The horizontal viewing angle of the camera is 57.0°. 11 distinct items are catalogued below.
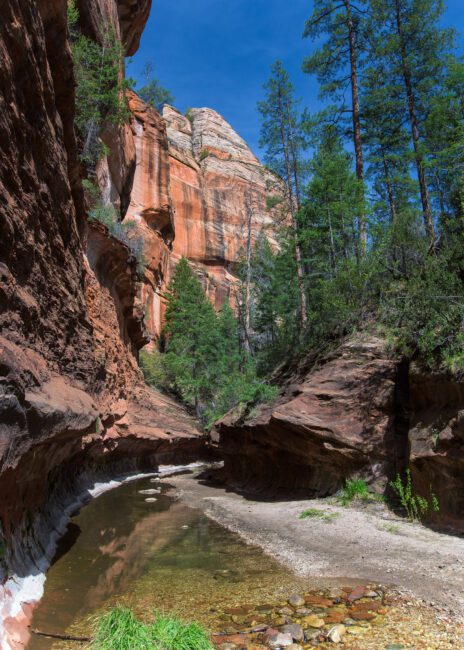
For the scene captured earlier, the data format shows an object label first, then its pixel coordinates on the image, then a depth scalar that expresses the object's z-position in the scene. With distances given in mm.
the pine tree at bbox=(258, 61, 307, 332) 23875
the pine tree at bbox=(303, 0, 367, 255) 19969
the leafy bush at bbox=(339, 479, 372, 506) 12328
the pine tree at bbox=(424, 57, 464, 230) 13086
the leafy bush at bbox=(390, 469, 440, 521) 9727
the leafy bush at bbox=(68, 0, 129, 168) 16312
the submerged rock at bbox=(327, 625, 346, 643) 5271
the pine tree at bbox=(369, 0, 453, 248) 18172
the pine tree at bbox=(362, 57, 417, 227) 19266
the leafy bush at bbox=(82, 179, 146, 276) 19067
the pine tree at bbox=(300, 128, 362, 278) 17594
